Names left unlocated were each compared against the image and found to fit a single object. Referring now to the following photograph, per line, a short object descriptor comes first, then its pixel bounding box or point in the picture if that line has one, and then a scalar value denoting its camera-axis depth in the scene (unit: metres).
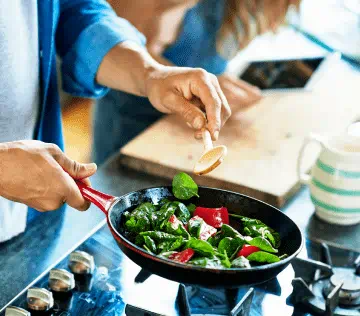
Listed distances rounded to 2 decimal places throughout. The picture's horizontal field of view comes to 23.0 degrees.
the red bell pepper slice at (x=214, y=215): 1.30
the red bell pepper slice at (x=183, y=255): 1.21
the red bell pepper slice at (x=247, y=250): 1.23
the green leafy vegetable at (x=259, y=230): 1.28
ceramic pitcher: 1.49
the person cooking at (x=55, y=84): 1.23
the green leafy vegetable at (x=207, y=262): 1.18
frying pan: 1.16
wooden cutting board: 1.67
